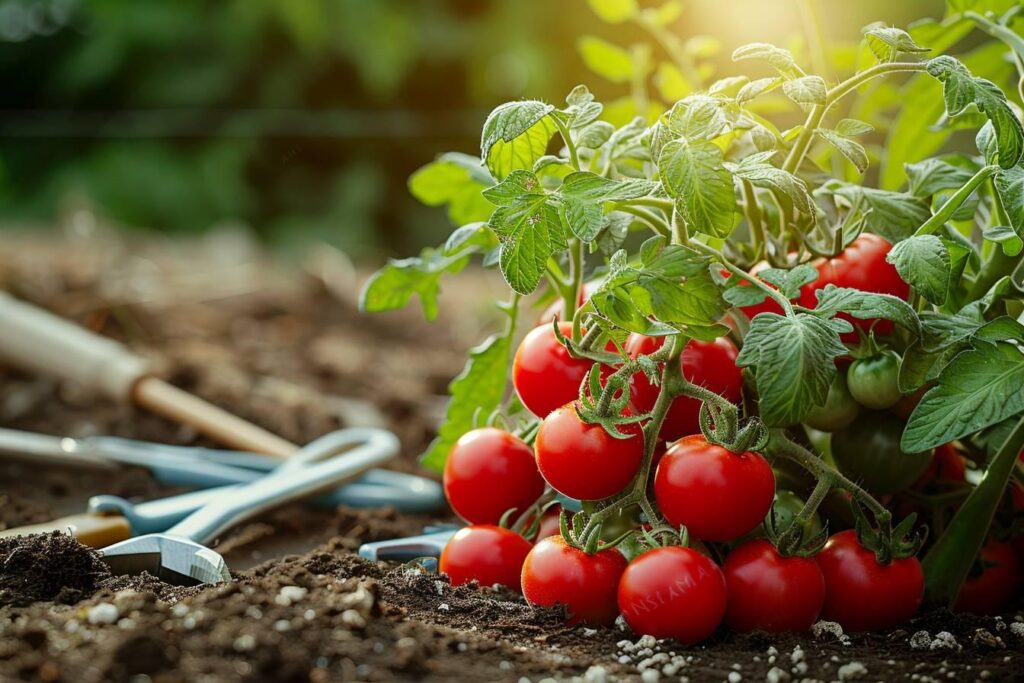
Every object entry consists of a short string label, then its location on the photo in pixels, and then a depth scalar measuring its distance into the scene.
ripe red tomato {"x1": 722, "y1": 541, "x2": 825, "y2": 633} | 0.80
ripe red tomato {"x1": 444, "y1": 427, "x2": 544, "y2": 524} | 0.85
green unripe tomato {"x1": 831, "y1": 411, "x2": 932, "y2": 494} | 0.83
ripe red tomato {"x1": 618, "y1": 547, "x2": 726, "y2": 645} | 0.79
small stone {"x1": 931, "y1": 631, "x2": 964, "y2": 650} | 0.80
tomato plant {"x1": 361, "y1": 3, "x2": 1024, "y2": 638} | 0.78
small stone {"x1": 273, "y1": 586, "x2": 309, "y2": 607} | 0.76
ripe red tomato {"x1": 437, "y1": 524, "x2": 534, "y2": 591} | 0.84
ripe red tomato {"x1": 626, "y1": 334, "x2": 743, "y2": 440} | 0.82
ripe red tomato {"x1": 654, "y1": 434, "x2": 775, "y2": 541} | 0.79
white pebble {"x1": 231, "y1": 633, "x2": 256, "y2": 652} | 0.73
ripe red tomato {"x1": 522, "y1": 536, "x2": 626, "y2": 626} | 0.81
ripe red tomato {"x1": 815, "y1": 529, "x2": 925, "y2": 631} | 0.81
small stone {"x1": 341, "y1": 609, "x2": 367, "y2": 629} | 0.76
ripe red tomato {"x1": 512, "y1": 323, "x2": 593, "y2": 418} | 0.82
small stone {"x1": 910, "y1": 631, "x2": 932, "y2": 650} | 0.80
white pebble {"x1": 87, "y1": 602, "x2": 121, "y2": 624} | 0.75
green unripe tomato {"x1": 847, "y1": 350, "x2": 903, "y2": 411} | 0.81
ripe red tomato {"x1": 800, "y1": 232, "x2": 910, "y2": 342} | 0.83
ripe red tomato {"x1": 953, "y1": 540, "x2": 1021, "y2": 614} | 0.86
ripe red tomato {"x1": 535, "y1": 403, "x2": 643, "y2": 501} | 0.79
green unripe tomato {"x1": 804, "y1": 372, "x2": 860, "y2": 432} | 0.82
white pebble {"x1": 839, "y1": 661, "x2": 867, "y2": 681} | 0.76
